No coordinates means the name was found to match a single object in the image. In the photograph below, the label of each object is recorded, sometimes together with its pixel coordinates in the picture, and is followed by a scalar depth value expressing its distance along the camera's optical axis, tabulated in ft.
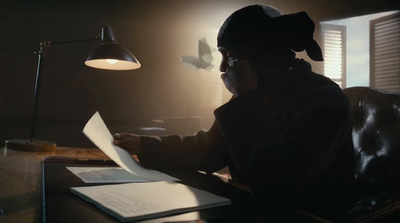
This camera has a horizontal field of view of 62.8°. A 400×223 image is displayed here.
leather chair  2.55
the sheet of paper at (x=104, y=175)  2.36
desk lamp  4.67
